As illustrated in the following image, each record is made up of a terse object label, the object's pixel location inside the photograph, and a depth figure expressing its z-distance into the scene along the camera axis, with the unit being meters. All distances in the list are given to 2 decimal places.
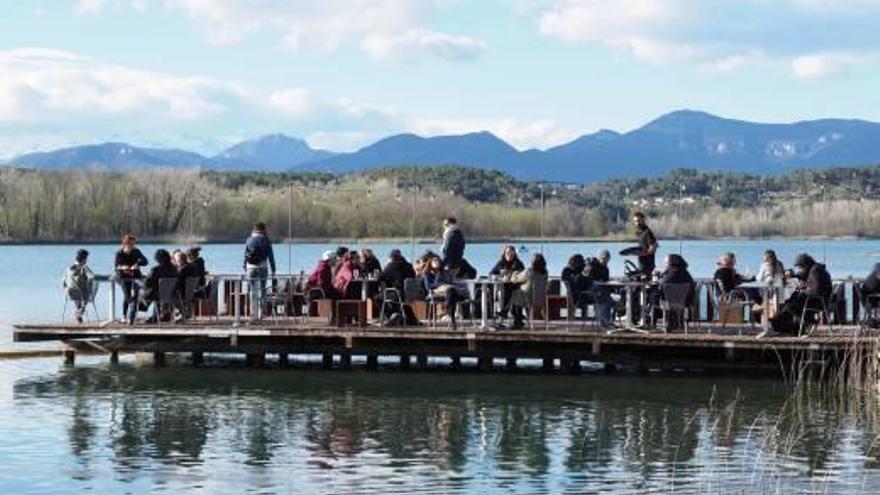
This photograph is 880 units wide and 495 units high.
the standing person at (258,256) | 28.44
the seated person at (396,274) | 27.27
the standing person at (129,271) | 28.83
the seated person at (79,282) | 29.66
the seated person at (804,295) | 25.23
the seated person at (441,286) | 27.08
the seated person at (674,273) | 25.52
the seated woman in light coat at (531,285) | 26.56
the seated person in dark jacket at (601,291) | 26.84
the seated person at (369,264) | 27.86
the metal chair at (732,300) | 26.86
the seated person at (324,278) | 27.86
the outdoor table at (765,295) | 25.25
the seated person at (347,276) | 27.84
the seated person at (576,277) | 26.73
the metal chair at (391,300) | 27.67
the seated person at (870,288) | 25.03
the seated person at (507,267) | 27.11
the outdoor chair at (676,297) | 25.75
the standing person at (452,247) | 27.13
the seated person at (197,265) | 28.95
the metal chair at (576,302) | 27.39
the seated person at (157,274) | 28.27
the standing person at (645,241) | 26.33
